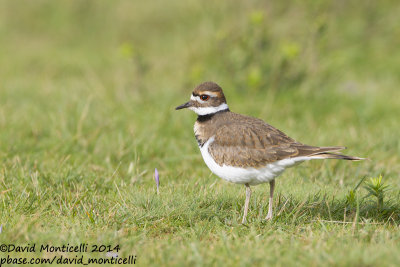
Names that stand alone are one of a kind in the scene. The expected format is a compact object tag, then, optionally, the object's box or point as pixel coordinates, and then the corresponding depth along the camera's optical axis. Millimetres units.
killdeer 9789
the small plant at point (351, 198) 10219
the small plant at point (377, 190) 10023
